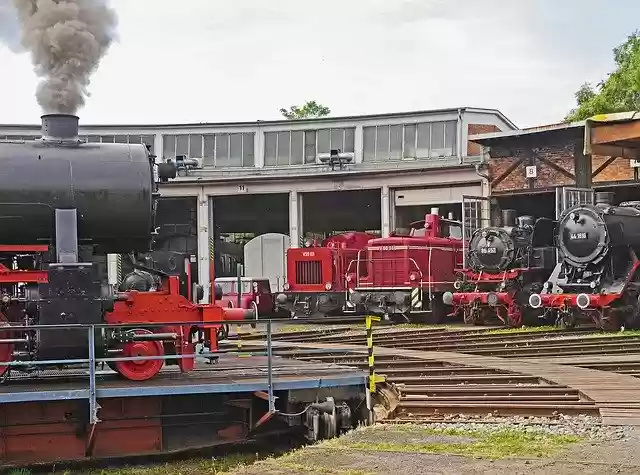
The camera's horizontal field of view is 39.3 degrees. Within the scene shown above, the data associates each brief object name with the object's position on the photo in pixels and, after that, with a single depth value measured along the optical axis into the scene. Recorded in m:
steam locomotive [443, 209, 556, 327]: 22.48
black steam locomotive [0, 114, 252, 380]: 9.73
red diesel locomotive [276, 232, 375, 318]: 27.03
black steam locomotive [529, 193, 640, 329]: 20.38
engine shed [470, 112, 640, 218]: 26.48
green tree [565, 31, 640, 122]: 42.40
